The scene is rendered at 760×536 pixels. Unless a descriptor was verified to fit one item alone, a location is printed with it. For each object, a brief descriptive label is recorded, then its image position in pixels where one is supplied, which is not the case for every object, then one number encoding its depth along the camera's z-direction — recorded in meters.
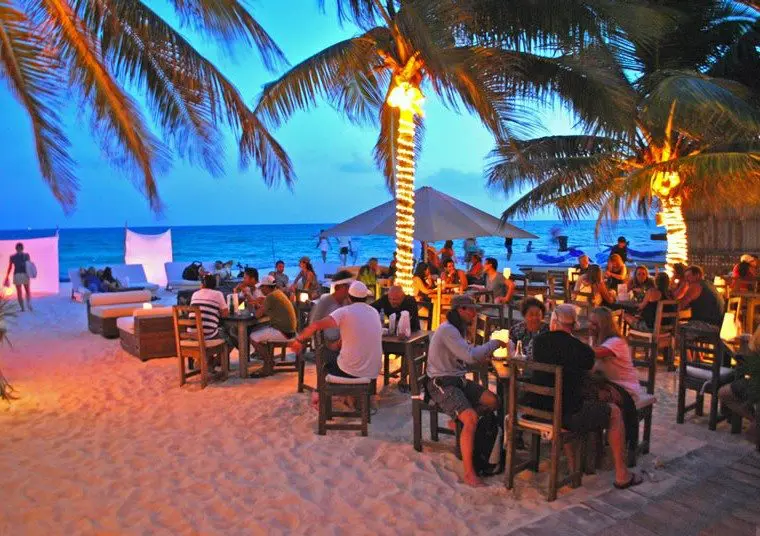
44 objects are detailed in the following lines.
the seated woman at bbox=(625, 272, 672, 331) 7.84
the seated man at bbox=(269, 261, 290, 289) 11.72
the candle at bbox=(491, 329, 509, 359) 5.09
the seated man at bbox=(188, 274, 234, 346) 7.48
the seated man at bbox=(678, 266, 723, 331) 8.01
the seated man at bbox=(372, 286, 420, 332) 7.11
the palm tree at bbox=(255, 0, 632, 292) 6.44
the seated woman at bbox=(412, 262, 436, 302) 10.27
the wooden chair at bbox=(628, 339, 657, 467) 4.75
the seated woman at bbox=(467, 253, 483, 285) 12.06
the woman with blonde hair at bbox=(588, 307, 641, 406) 4.64
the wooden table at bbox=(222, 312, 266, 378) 7.77
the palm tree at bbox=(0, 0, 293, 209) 6.03
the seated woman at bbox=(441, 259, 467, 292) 10.71
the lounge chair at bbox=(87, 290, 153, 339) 10.62
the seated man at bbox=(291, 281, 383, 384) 5.73
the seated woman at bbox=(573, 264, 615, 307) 8.62
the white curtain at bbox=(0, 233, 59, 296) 18.09
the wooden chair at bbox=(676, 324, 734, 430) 5.50
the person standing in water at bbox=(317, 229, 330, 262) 27.40
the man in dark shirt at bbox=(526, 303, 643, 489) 4.22
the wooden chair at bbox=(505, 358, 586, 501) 4.18
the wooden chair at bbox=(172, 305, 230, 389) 7.28
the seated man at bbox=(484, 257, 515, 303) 9.68
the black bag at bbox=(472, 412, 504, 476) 4.66
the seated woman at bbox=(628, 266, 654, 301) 9.88
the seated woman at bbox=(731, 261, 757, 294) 10.27
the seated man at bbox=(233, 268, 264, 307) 8.35
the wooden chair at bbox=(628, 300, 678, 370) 7.69
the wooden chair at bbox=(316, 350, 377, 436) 5.59
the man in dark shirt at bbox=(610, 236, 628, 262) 14.52
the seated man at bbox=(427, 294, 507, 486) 4.85
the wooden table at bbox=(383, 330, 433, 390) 6.56
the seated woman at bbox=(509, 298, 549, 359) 5.18
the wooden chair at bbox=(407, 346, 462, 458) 5.08
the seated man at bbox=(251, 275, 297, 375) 7.71
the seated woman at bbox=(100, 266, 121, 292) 15.04
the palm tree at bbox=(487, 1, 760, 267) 9.55
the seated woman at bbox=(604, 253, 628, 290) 10.47
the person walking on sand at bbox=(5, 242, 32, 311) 14.21
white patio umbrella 10.46
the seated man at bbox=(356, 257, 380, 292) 10.85
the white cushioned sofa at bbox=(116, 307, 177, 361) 8.77
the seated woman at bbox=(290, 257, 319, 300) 11.03
